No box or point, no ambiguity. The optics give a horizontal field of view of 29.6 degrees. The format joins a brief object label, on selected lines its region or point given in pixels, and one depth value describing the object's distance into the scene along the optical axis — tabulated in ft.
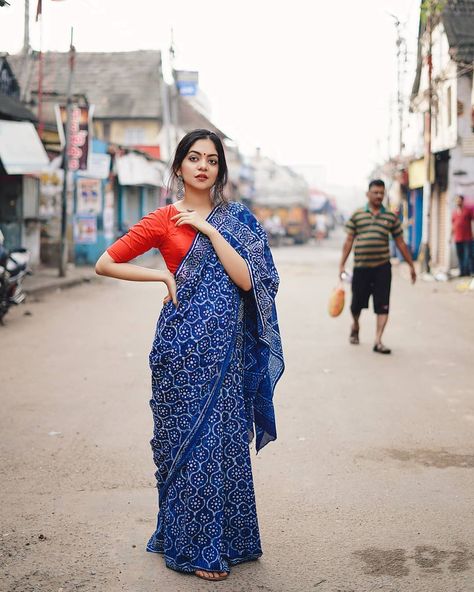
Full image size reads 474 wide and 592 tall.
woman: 11.97
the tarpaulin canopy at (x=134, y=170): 93.61
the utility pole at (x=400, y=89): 108.32
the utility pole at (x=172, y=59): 110.52
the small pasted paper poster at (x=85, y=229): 85.20
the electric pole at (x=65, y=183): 66.64
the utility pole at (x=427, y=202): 73.89
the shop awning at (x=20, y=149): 56.44
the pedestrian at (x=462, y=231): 64.39
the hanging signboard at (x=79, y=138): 72.13
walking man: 32.55
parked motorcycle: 41.70
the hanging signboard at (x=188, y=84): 125.49
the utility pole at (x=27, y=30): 61.77
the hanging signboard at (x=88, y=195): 84.84
